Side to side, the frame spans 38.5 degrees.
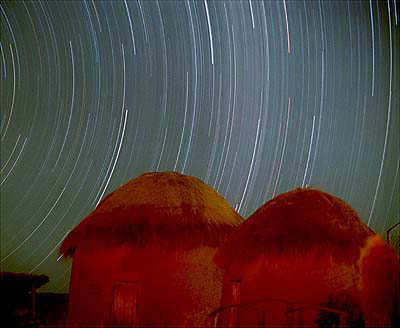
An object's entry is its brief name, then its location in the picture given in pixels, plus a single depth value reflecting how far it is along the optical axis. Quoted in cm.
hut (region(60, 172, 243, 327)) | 1183
